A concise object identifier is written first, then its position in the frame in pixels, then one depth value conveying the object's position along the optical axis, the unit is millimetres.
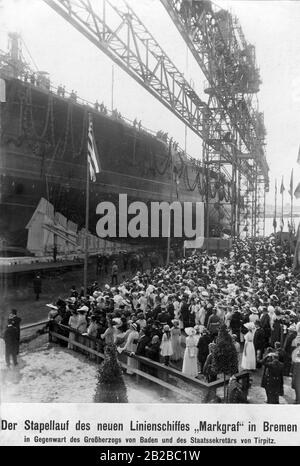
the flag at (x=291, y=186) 29786
